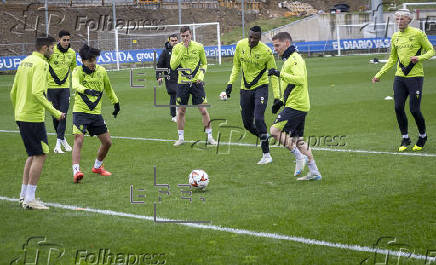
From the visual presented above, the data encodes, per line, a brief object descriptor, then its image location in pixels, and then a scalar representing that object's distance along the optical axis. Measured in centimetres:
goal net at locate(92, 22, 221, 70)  4031
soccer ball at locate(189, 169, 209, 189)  864
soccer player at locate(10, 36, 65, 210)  770
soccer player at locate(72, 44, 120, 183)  963
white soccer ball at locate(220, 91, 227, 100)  1071
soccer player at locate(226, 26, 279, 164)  1071
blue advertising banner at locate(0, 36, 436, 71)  3859
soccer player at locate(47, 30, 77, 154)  1257
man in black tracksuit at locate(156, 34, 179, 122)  1694
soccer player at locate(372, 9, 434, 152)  1137
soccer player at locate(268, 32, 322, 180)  899
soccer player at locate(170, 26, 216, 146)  1301
